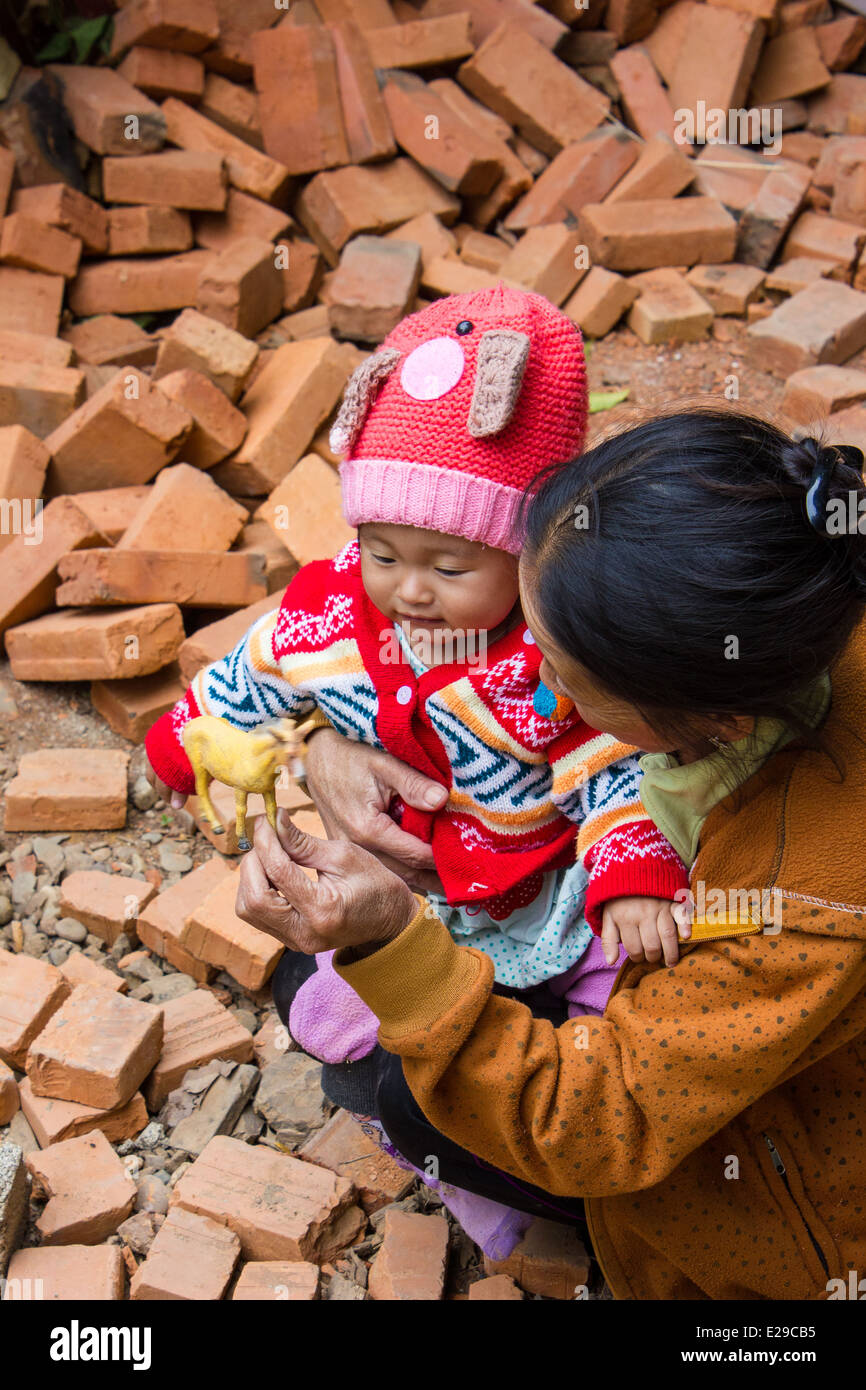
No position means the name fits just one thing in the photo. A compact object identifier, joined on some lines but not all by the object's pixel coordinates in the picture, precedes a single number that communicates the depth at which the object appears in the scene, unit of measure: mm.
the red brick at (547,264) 4965
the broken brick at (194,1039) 2646
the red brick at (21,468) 3741
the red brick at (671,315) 4828
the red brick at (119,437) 3828
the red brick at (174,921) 2922
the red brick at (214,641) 3414
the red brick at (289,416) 4168
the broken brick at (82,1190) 2268
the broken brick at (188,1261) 2121
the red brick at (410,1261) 2209
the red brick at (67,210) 4770
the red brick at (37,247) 4617
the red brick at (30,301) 4613
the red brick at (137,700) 3564
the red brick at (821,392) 4117
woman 1433
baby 1885
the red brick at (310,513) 3838
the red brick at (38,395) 4113
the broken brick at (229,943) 2812
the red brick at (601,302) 4910
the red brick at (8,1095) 2428
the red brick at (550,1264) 2223
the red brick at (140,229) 4938
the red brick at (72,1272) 2100
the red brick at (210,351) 4145
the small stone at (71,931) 2998
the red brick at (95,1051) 2430
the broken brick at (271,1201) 2266
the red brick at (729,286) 4980
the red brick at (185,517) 3725
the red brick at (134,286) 4926
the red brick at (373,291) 4688
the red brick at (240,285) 4625
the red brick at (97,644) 3443
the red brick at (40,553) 3631
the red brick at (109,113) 4965
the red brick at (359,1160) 2455
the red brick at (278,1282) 2152
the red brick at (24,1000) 2537
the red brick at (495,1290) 2201
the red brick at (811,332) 4543
